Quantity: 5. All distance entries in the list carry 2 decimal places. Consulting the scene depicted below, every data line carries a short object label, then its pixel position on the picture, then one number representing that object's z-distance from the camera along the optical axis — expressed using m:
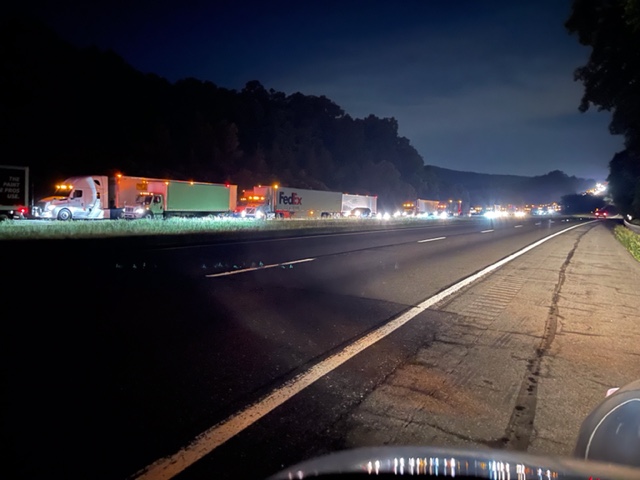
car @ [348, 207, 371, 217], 57.88
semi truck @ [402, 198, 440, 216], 80.81
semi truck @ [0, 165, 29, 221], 26.45
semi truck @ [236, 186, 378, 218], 45.26
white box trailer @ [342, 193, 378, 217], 58.09
